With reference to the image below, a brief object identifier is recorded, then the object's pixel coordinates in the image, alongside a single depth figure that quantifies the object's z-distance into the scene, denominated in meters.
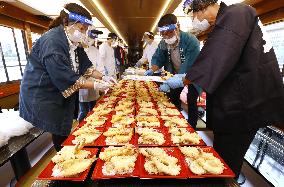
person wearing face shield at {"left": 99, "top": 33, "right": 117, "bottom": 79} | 6.40
